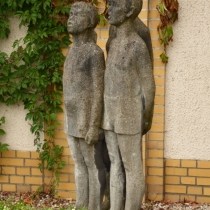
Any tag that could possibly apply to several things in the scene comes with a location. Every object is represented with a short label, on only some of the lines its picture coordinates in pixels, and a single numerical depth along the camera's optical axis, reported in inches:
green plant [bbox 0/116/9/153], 336.8
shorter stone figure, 212.5
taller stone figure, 203.6
